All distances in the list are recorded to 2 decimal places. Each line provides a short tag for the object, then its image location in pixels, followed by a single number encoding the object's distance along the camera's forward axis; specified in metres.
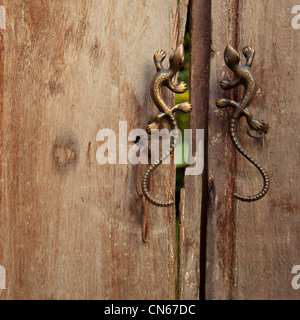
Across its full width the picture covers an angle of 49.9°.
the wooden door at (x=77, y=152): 0.59
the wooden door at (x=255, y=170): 0.60
